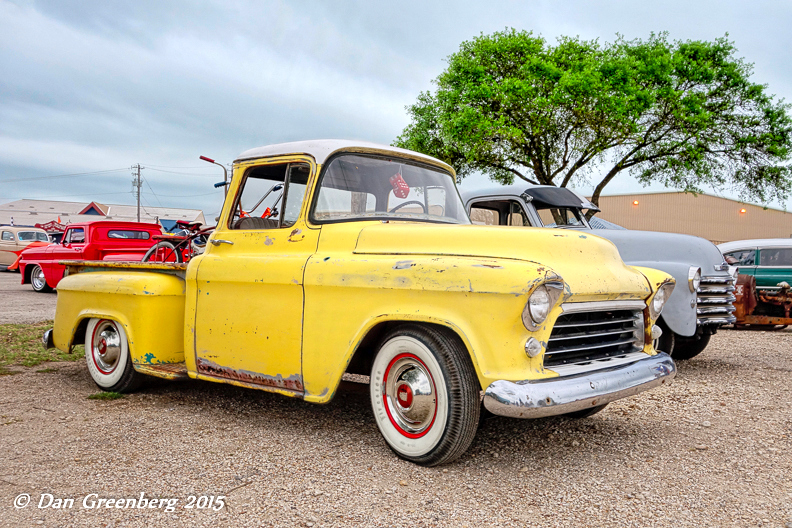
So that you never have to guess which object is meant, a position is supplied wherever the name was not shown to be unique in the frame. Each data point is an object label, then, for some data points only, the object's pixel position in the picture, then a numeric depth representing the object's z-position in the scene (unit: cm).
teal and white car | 1080
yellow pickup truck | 297
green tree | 1777
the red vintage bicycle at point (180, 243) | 563
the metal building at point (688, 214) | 3578
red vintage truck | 1373
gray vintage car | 602
